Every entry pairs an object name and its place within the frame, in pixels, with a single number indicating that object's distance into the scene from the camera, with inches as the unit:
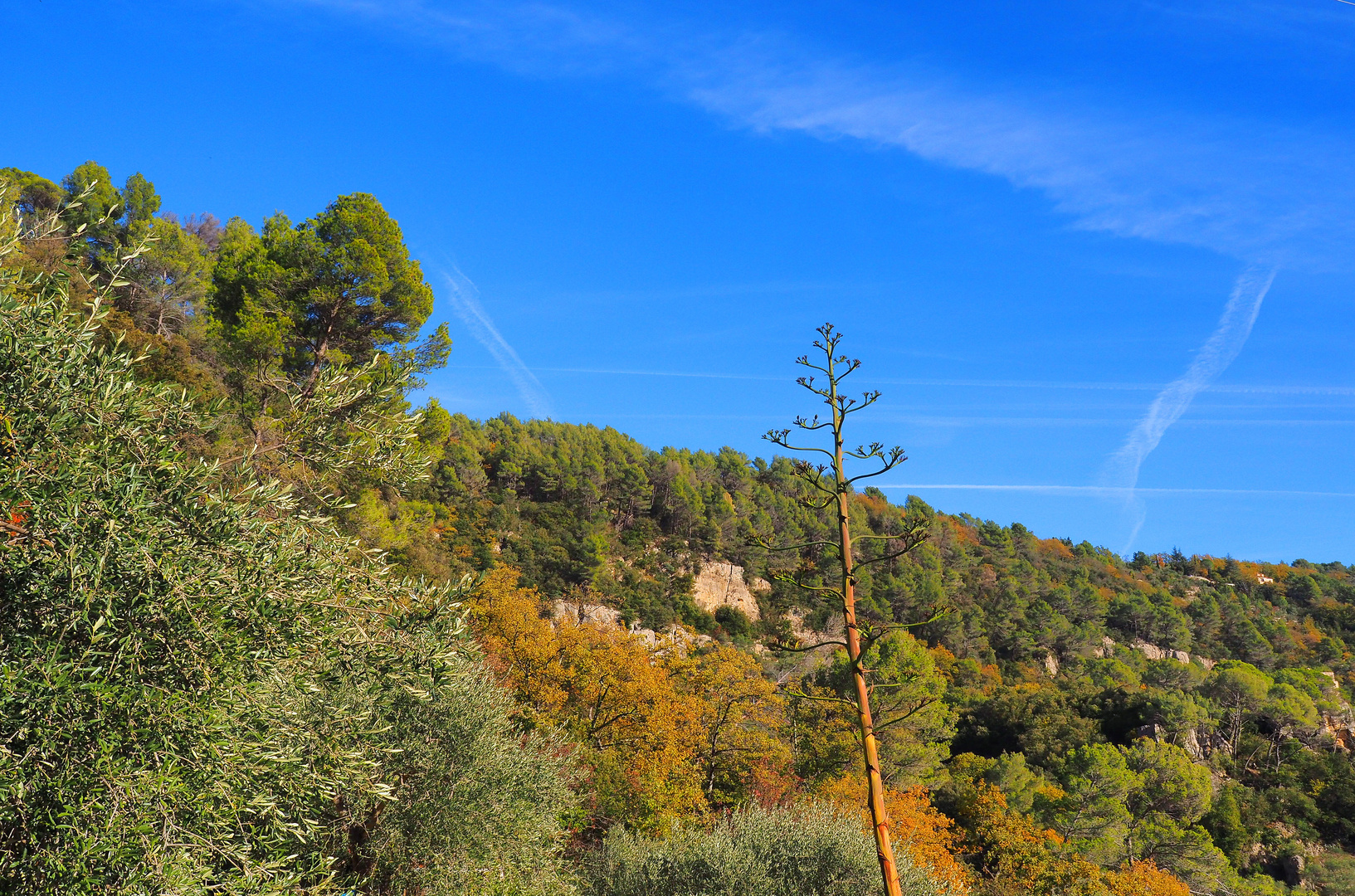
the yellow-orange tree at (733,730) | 1331.2
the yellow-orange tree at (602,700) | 1123.3
